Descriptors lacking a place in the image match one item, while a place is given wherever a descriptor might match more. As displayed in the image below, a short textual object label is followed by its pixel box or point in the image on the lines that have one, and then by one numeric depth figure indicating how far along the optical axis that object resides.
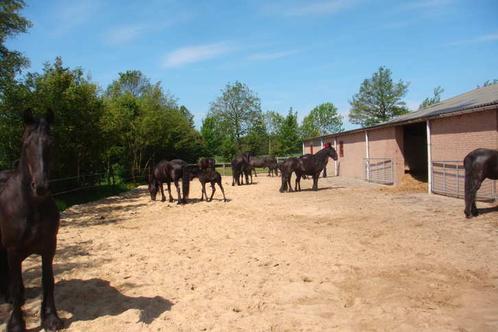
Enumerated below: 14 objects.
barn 11.36
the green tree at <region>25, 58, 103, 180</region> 14.71
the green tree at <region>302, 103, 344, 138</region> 65.88
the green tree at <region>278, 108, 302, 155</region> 46.56
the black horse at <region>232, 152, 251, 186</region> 20.95
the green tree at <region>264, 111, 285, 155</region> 47.94
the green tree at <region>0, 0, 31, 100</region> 12.88
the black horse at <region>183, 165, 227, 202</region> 14.05
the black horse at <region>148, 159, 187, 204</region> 14.01
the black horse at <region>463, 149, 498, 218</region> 8.70
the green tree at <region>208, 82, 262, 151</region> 49.12
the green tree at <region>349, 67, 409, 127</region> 50.94
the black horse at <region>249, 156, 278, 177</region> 26.77
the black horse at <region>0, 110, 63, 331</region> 3.46
